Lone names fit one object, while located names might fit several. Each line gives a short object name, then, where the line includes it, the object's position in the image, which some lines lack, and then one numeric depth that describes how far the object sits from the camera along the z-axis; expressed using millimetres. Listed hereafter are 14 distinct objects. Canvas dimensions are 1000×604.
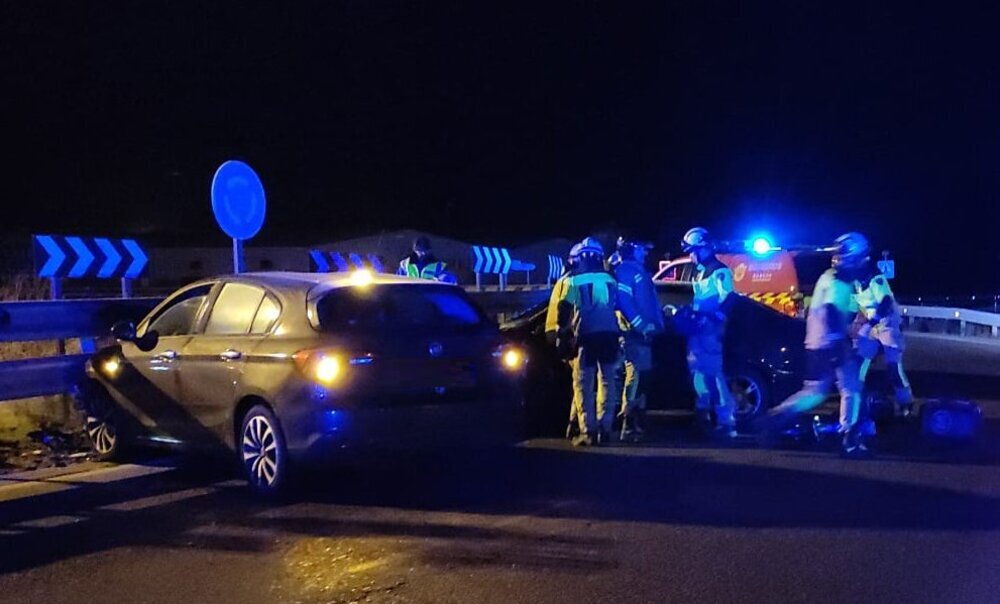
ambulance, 16344
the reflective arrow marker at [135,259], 11875
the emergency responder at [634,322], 9680
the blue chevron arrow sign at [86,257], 10695
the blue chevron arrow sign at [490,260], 19219
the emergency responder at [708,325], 9648
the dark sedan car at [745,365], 10414
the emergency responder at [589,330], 9273
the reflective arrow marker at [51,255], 10680
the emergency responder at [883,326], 10289
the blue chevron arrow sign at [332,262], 15633
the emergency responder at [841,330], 8602
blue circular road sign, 10805
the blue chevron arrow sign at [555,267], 24859
